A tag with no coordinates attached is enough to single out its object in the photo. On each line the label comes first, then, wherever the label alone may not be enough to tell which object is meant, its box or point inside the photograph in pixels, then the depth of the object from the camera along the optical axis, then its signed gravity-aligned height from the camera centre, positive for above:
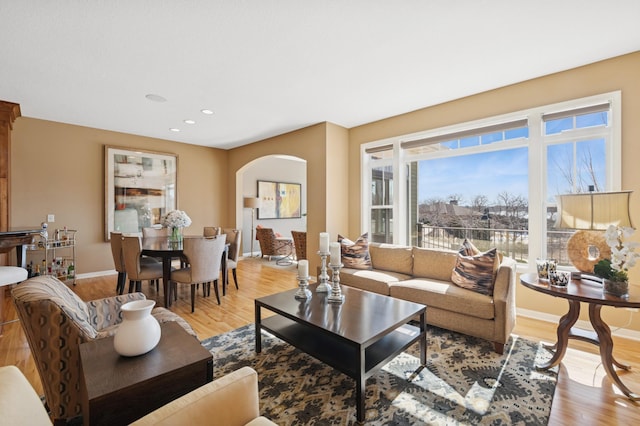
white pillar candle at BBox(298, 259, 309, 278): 2.58 -0.48
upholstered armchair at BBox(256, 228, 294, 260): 6.86 -0.70
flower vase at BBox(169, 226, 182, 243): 4.44 -0.30
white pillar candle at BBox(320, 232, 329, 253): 2.43 -0.24
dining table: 3.55 -0.49
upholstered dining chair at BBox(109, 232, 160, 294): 3.91 -0.61
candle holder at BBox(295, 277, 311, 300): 2.59 -0.69
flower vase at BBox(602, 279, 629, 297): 1.98 -0.51
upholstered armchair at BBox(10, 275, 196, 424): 1.40 -0.63
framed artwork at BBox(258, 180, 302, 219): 8.19 +0.46
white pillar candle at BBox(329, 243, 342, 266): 2.44 -0.33
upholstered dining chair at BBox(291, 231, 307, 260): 5.95 -0.59
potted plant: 1.98 -0.34
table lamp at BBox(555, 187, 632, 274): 2.13 -0.04
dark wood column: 3.97 +0.85
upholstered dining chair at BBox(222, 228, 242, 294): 4.47 -0.57
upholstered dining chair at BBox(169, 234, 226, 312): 3.52 -0.59
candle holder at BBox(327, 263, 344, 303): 2.49 -0.67
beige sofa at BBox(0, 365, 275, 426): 0.80 -0.61
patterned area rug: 1.77 -1.22
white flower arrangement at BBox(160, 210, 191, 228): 4.39 -0.07
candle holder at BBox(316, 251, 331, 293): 2.68 -0.67
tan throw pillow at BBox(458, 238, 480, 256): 3.14 -0.39
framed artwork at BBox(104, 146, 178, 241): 5.41 +0.56
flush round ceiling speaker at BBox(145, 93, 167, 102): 3.77 +1.57
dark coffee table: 1.83 -0.78
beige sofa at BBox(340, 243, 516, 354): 2.55 -0.77
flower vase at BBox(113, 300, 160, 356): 1.36 -0.57
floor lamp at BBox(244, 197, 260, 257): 7.47 +0.34
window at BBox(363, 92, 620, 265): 3.08 +0.51
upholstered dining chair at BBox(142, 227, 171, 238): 5.03 -0.30
